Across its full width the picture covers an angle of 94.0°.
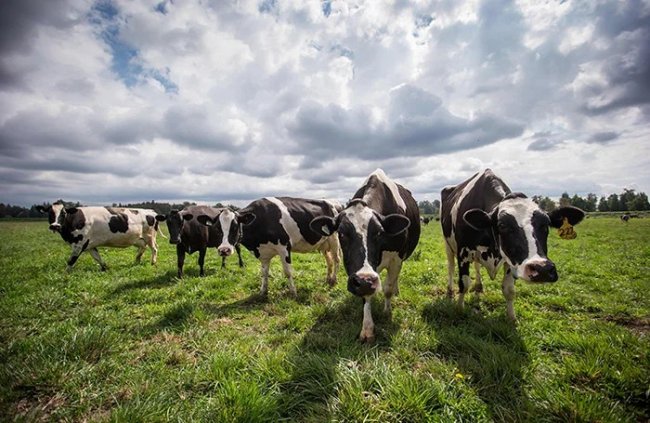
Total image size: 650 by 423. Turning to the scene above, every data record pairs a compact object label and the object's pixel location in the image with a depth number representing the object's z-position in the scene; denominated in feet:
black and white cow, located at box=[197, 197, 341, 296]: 25.30
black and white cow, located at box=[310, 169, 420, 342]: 13.38
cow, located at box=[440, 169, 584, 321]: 12.80
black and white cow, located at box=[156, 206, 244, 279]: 31.78
